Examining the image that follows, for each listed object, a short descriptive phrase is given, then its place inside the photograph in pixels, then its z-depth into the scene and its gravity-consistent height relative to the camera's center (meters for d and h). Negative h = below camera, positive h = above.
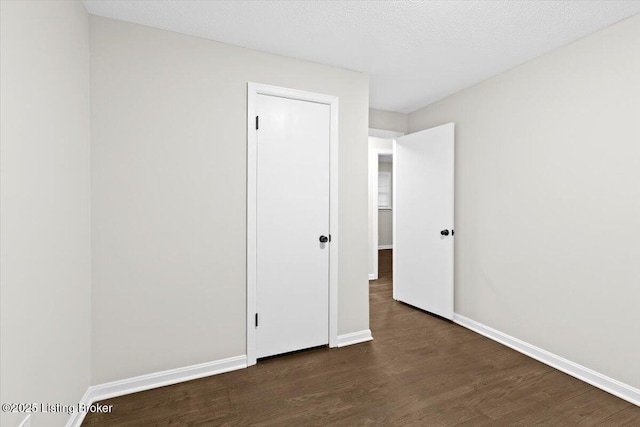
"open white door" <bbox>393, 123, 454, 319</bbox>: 3.33 -0.11
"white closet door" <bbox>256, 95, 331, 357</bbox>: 2.48 -0.12
